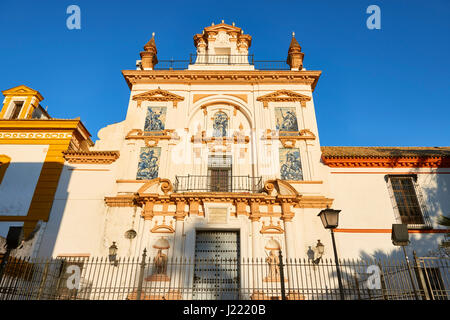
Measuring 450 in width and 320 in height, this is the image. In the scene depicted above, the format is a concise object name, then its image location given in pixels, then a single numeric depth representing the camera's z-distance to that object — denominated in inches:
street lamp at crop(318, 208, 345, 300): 325.7
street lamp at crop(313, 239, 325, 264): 456.9
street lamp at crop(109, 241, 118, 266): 454.1
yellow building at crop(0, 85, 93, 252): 515.2
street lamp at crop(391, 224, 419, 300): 326.0
